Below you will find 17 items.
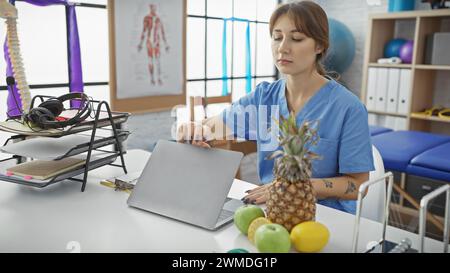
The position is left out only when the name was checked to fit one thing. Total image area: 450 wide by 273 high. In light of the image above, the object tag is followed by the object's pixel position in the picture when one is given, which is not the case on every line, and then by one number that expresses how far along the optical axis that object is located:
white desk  0.87
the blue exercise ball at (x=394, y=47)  3.62
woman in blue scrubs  1.22
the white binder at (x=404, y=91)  3.42
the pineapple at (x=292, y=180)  0.84
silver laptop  0.96
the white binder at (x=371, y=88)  3.64
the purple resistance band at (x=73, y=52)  2.73
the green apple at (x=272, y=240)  0.79
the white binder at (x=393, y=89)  3.49
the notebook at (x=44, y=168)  1.18
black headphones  1.17
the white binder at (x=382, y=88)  3.57
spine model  1.42
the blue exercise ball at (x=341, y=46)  3.98
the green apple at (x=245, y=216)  0.91
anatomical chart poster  2.99
